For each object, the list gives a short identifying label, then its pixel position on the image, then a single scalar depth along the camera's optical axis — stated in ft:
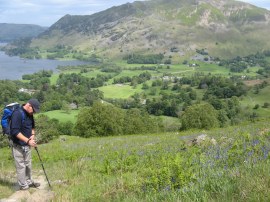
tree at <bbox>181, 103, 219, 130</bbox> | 171.62
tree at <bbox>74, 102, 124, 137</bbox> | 168.14
